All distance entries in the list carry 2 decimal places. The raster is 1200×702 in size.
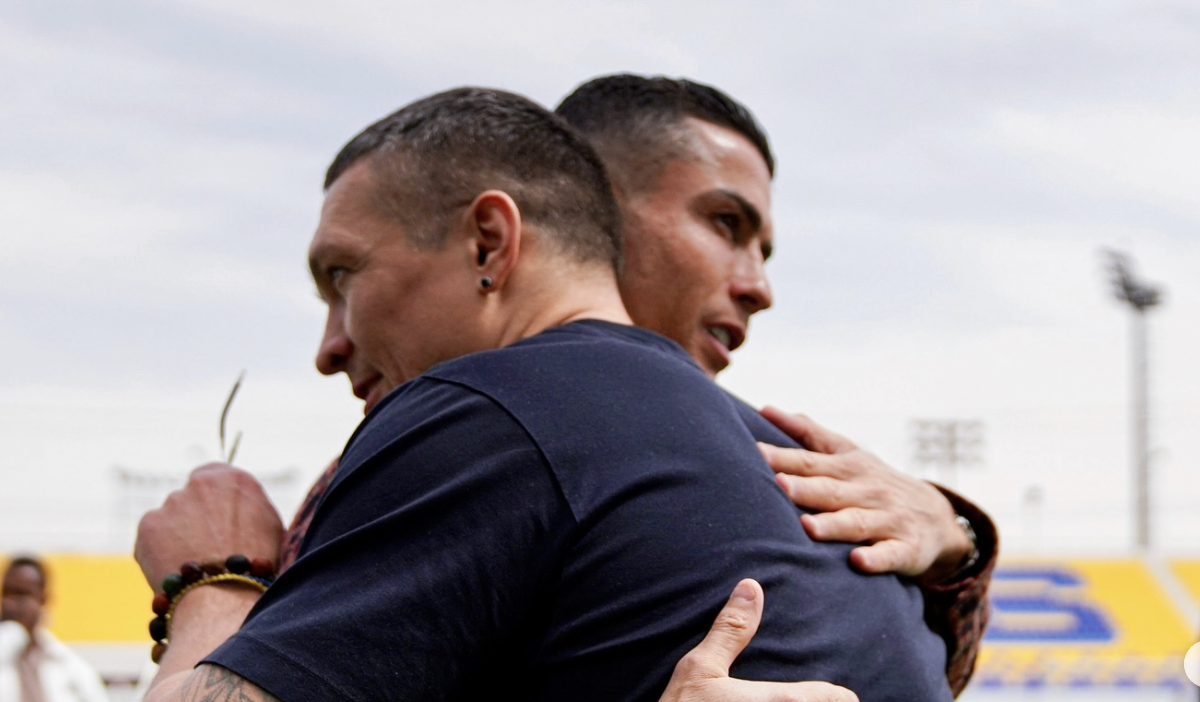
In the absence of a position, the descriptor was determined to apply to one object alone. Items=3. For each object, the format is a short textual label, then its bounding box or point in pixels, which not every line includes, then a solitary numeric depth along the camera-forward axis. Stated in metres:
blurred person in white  7.71
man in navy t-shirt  1.62
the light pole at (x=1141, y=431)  36.94
